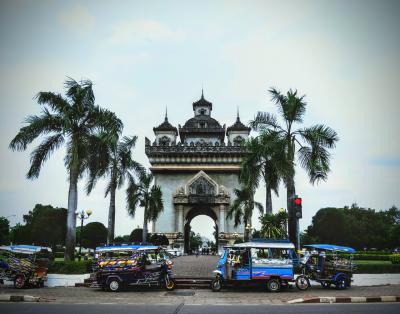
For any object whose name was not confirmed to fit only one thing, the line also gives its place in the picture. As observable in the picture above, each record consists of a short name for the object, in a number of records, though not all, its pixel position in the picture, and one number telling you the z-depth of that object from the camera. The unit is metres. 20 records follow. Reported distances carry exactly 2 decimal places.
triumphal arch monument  54.78
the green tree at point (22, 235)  63.75
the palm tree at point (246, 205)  32.50
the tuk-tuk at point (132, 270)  16.61
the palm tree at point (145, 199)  32.06
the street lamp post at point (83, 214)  28.55
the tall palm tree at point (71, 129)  20.88
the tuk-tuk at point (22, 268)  17.11
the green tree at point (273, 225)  23.61
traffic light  16.03
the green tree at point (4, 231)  66.50
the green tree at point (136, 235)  52.26
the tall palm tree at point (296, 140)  19.64
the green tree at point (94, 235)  57.41
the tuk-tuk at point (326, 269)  17.12
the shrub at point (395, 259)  26.19
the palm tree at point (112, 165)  22.11
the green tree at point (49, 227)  57.44
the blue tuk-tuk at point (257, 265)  16.48
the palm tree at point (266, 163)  20.08
